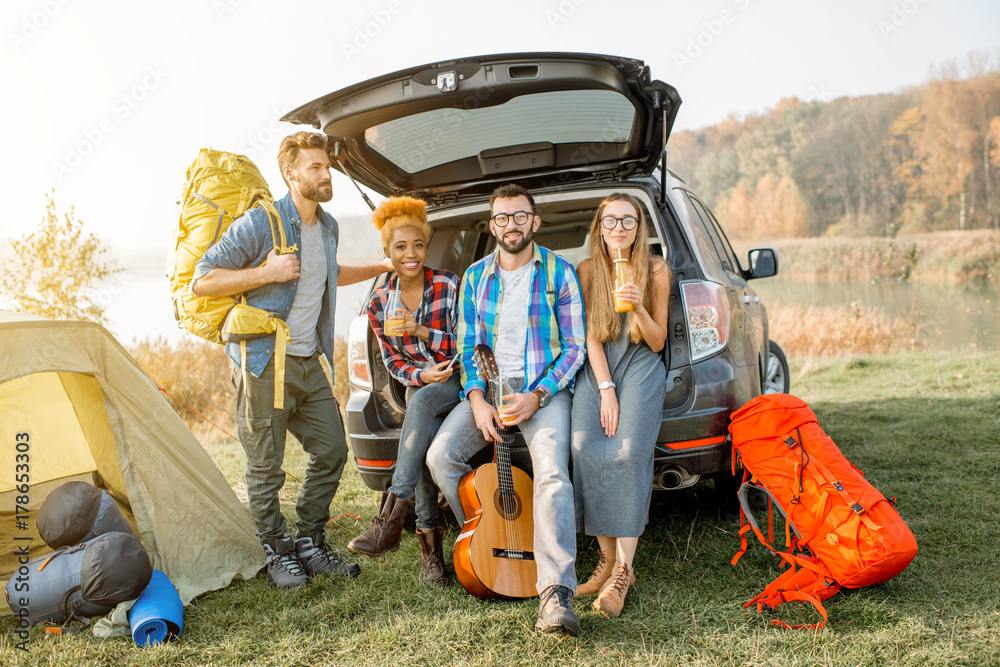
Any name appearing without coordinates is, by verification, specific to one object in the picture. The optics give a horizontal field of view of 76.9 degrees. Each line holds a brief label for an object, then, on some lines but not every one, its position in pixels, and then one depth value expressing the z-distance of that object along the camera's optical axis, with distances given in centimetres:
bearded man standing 266
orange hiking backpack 214
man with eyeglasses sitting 250
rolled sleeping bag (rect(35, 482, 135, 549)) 256
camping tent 259
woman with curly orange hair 263
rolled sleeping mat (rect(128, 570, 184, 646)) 228
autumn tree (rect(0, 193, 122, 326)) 785
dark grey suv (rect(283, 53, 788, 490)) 248
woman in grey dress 239
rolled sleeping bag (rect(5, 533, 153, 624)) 235
